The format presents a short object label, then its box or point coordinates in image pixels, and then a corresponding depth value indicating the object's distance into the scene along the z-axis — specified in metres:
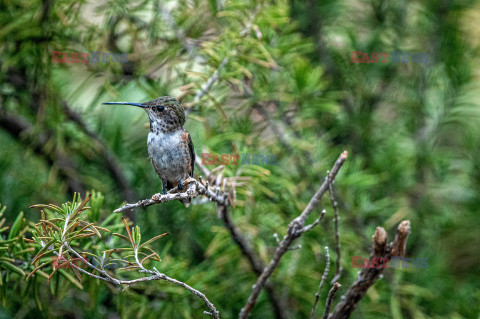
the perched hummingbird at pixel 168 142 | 3.20
